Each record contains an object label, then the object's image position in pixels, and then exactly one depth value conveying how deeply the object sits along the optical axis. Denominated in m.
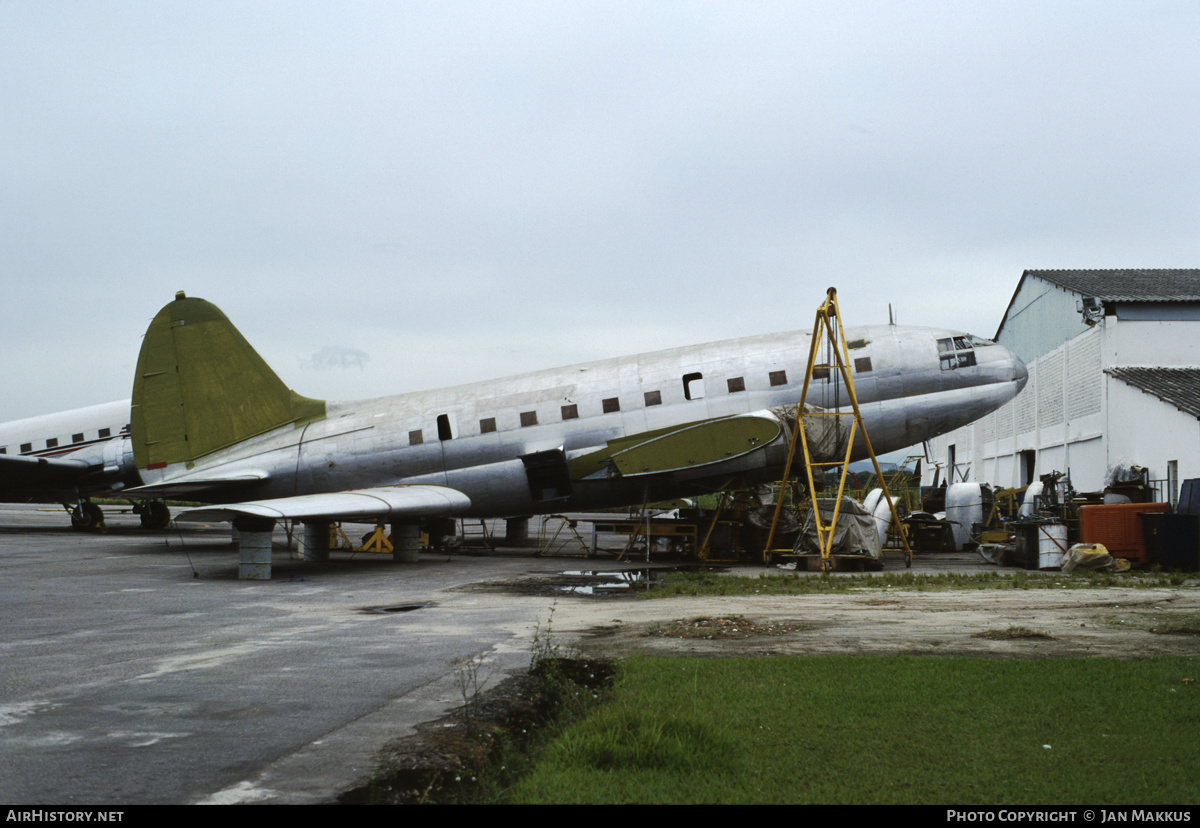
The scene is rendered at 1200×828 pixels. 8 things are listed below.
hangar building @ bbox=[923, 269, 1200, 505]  26.84
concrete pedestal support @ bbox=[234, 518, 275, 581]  18.61
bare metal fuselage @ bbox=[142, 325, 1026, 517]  22.56
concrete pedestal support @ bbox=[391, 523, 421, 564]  23.52
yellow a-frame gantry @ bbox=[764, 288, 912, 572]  20.67
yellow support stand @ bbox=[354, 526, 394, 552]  28.92
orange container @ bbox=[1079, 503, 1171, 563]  20.56
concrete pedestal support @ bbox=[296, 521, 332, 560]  23.56
